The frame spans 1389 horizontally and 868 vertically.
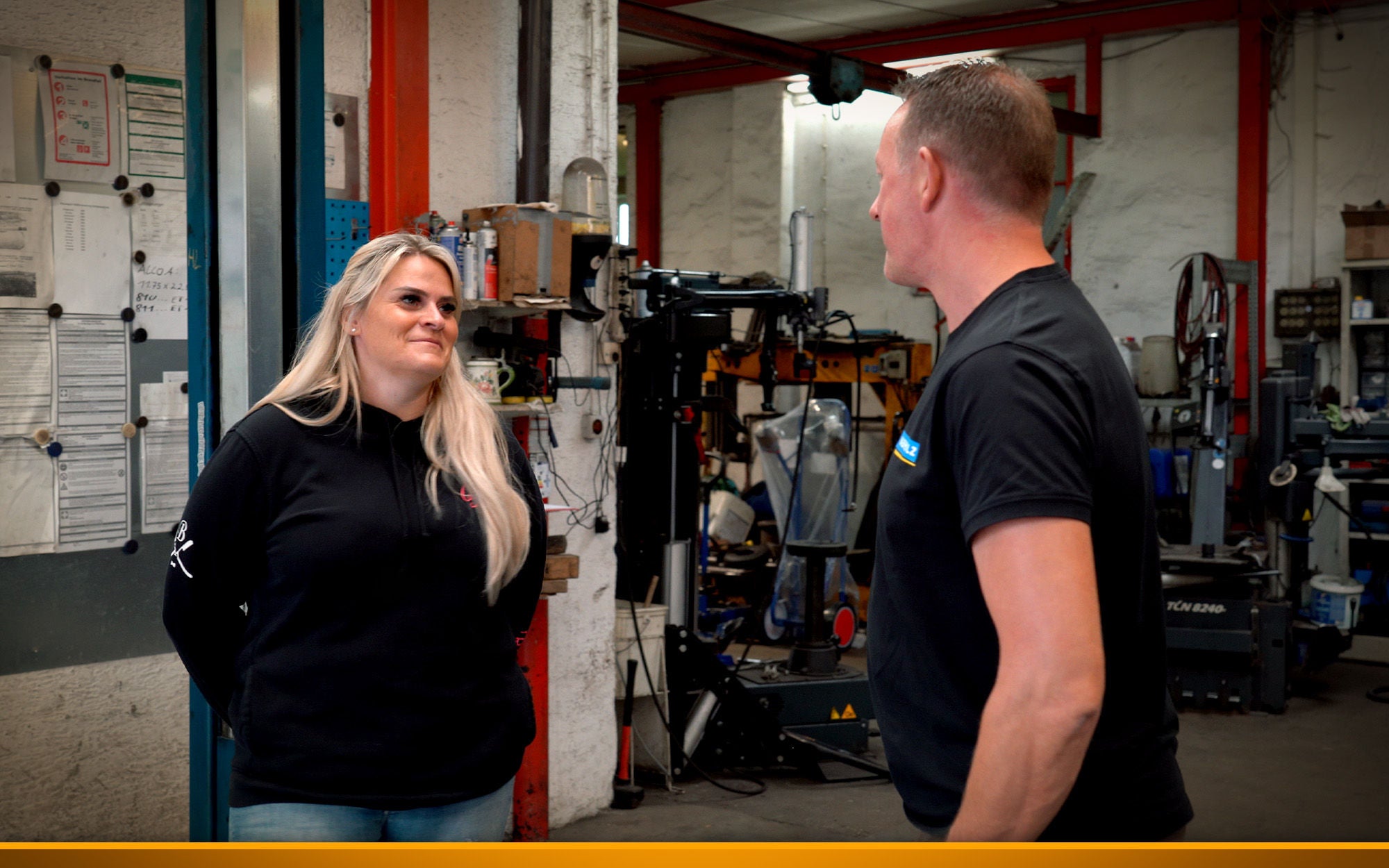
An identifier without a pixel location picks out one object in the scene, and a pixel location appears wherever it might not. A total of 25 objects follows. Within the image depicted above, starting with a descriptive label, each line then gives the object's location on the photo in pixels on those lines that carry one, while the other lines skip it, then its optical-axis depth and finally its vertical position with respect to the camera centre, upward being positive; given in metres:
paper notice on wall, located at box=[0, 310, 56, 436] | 3.11 +0.01
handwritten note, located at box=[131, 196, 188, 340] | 3.31 +0.29
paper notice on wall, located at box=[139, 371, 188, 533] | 3.35 -0.21
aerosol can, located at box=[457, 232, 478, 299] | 3.47 +0.30
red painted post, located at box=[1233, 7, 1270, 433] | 7.65 +1.29
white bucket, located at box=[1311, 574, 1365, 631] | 6.52 -1.15
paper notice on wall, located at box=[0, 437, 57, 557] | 3.12 -0.30
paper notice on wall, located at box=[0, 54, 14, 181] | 3.06 +0.62
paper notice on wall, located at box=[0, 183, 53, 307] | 3.09 +0.32
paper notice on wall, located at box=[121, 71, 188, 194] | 3.26 +0.64
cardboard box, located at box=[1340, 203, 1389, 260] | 6.95 +0.81
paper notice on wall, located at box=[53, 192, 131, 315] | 3.18 +0.31
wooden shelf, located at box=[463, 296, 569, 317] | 3.47 +0.20
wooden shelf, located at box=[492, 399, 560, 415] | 3.54 -0.09
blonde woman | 1.73 -0.31
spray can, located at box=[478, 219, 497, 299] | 3.47 +0.33
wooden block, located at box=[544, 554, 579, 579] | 3.50 -0.53
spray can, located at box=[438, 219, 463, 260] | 3.44 +0.38
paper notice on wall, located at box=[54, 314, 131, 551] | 3.21 -0.14
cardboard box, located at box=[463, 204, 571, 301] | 3.45 +0.35
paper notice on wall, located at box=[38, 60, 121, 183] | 3.13 +0.64
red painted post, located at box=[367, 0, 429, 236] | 3.39 +0.72
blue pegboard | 3.26 +0.39
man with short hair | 1.05 -0.14
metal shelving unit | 7.08 +0.11
